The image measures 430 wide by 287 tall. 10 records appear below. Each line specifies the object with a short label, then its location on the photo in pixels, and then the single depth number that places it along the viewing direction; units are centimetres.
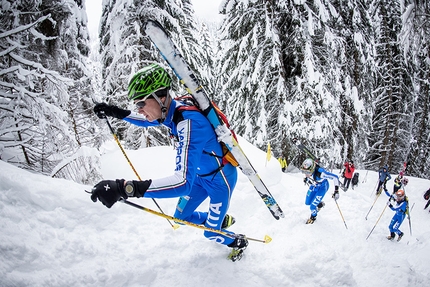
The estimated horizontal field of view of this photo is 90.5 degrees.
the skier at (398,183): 982
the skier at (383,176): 1256
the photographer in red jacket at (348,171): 1307
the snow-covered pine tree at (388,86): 1659
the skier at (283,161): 1225
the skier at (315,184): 614
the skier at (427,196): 1139
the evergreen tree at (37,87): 407
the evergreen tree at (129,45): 964
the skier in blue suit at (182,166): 230
